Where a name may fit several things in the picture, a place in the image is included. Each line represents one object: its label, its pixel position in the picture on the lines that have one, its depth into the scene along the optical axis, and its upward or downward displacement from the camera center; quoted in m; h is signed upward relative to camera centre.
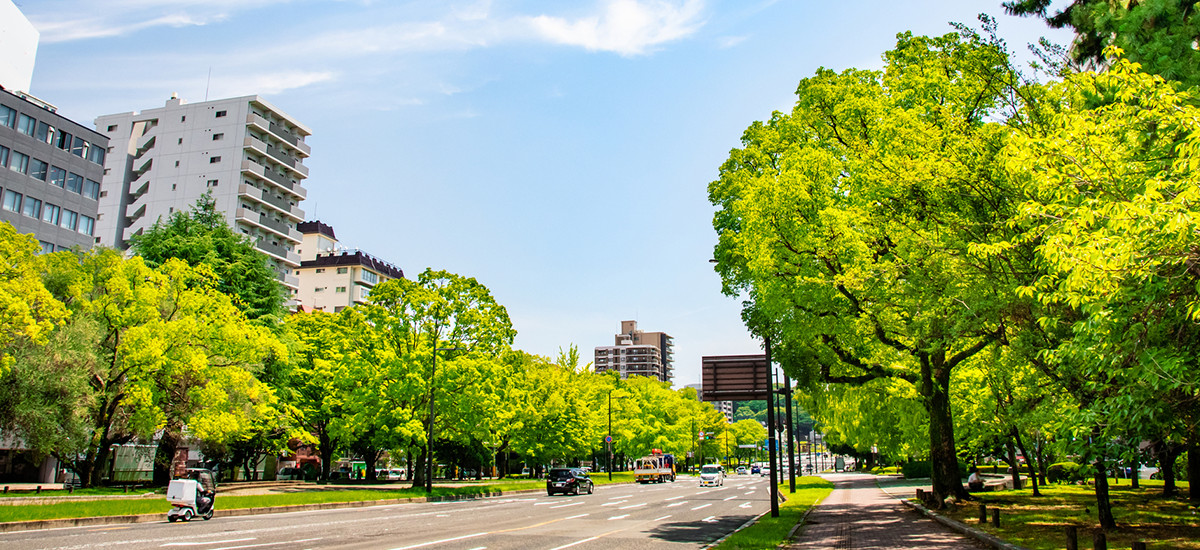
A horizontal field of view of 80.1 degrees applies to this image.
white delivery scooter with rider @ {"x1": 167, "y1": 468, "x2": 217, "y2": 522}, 18.86 -2.23
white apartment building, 71.88 +24.58
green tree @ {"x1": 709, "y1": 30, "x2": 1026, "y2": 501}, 13.70 +4.50
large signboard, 21.08 +1.20
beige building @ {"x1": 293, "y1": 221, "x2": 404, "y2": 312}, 93.38 +17.45
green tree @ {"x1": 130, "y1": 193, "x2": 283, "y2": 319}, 40.03 +8.94
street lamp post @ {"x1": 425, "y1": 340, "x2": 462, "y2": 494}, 32.84 -2.21
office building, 45.91 +15.99
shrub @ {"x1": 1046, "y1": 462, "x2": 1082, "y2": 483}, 37.88 -2.91
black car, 37.56 -3.49
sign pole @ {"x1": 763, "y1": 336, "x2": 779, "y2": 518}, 19.13 -1.08
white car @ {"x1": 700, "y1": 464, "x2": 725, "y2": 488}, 55.88 -4.62
